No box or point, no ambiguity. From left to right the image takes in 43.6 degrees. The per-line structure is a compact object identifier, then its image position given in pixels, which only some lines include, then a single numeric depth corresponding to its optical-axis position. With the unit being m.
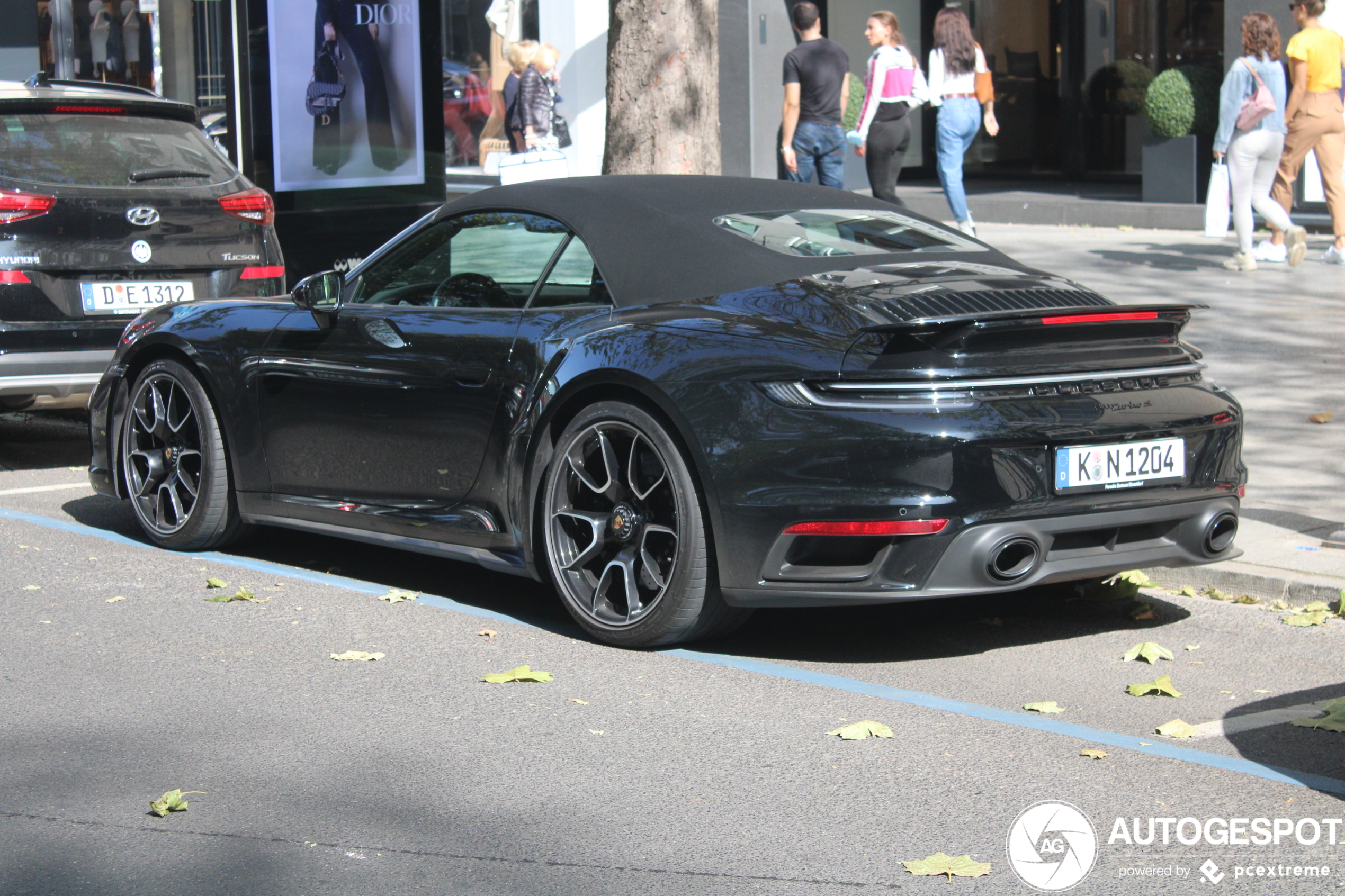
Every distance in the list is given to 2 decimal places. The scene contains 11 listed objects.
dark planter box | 17.39
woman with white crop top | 14.50
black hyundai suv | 7.77
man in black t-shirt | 13.34
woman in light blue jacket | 13.09
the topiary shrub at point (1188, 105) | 17.41
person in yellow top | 13.34
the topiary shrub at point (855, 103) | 20.91
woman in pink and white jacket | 14.15
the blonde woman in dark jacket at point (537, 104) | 16.14
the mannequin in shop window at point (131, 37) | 14.45
